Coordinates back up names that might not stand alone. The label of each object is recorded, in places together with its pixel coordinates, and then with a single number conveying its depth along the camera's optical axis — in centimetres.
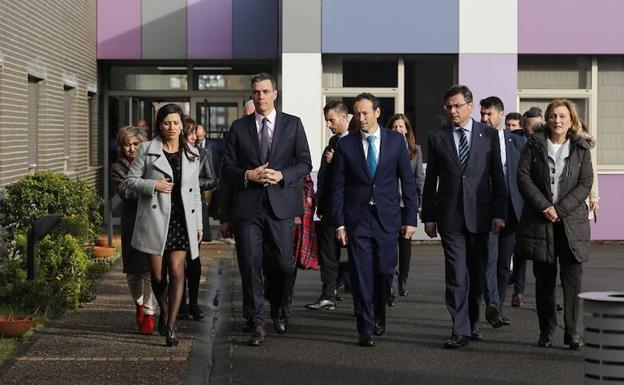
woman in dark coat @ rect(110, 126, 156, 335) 987
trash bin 646
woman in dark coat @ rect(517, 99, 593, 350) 951
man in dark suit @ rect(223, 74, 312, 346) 994
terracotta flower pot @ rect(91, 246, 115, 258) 1650
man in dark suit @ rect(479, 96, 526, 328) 1074
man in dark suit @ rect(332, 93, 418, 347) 989
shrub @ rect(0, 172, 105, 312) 1075
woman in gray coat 940
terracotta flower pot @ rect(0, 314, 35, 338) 967
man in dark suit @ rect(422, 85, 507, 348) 977
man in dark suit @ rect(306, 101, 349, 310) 1173
